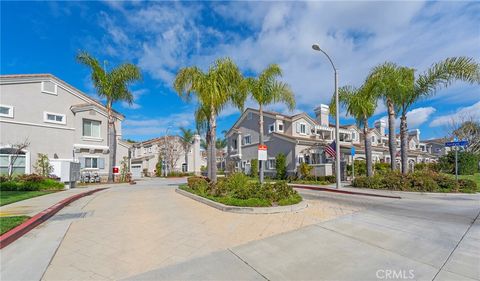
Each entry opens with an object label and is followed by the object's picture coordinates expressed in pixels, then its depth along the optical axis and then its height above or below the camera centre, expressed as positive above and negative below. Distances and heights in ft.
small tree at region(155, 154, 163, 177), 142.64 -6.39
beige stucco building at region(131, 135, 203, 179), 142.31 +0.66
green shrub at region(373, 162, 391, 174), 96.55 -4.11
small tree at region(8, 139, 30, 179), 63.75 +1.27
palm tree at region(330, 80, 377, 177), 61.93 +13.18
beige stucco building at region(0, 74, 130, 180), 67.15 +10.46
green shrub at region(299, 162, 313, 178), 78.38 -4.37
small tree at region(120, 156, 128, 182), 87.35 -4.23
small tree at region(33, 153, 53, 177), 67.21 -2.28
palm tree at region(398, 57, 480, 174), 49.60 +16.23
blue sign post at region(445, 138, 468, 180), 46.79 +2.34
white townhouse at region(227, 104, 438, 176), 87.04 +6.83
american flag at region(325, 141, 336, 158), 58.87 +1.44
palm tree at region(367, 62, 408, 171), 56.29 +15.57
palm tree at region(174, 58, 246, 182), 49.38 +14.46
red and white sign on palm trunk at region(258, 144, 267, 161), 46.19 +0.64
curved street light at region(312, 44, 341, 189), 51.62 +6.07
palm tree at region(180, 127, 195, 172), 150.51 +11.44
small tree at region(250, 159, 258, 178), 99.76 -4.68
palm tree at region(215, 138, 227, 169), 200.92 +9.63
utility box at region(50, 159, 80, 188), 59.06 -3.67
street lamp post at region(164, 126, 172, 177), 140.48 -0.86
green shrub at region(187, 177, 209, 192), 41.06 -5.14
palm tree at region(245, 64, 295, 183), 56.03 +15.64
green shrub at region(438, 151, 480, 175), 101.14 -3.21
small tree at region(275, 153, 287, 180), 87.86 -3.48
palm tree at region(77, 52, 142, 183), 76.69 +23.81
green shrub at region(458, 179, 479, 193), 44.98 -5.67
